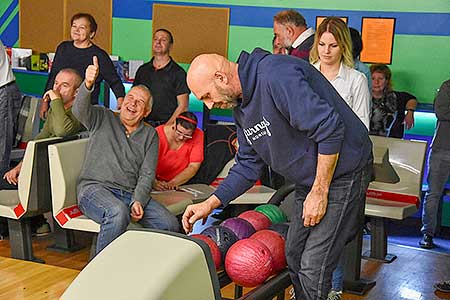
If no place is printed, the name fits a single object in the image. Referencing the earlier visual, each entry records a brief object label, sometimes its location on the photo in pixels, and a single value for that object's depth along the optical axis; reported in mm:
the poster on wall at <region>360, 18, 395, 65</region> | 6092
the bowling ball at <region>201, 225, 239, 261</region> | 3010
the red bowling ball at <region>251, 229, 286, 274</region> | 2949
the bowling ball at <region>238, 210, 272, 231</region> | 3295
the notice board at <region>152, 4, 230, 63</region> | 6789
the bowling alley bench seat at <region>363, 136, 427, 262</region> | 4539
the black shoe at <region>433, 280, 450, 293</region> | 4225
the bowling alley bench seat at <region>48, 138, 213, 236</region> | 4062
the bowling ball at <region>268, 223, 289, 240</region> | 3159
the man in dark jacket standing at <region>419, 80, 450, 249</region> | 5445
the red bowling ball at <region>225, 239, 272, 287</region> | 2871
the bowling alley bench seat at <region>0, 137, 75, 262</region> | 4219
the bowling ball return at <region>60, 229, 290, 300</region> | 2158
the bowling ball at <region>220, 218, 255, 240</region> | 3150
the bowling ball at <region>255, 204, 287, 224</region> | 3447
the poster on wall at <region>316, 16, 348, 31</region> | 6348
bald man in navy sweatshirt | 2412
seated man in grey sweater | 4031
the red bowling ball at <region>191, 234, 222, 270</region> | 2915
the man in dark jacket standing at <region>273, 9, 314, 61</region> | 4426
